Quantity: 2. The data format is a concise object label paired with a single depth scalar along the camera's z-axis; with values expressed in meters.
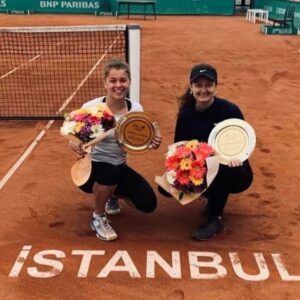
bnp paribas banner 31.48
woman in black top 4.19
